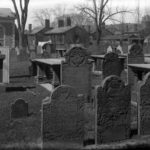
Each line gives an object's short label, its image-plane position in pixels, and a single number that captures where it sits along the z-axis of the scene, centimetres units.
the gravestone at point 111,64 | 1341
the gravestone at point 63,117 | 628
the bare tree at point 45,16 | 9062
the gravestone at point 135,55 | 1484
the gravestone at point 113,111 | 661
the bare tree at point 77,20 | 7506
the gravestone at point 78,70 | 1088
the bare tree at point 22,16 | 3066
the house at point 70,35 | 5234
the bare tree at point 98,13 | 3781
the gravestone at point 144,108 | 705
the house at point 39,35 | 6456
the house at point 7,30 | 4372
